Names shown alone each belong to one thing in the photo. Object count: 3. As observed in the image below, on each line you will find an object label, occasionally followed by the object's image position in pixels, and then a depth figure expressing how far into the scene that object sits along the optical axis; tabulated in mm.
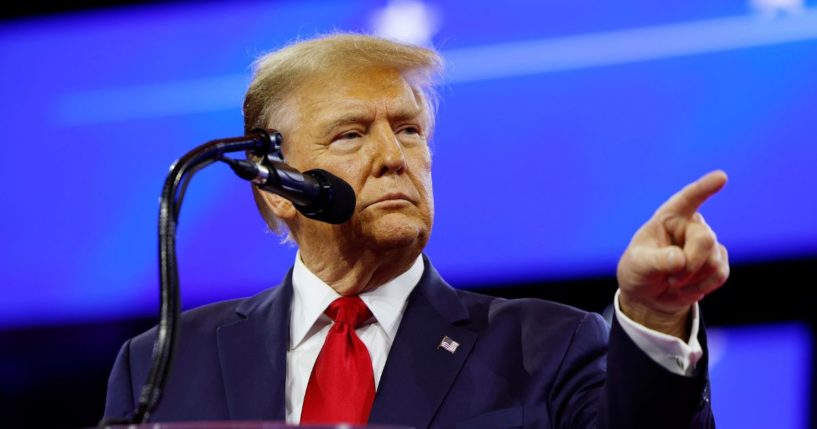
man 4470
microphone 4208
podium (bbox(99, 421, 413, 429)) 4049
